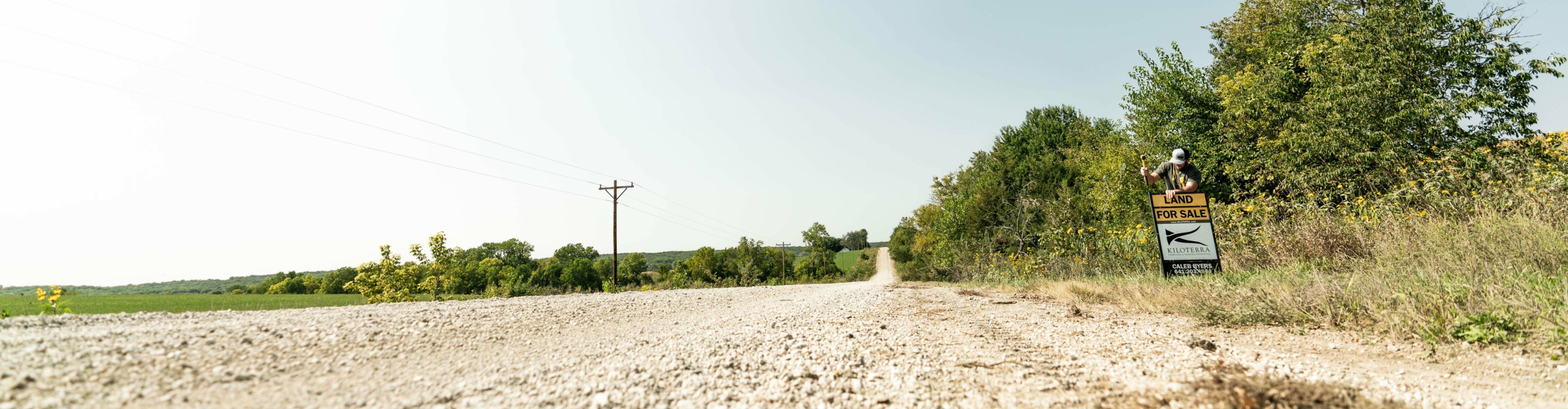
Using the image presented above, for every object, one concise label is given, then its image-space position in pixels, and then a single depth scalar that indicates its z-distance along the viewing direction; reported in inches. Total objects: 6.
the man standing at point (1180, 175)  300.7
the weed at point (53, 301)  186.5
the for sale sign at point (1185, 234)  280.1
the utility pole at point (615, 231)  1080.2
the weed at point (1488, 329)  105.9
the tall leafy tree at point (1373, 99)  461.4
